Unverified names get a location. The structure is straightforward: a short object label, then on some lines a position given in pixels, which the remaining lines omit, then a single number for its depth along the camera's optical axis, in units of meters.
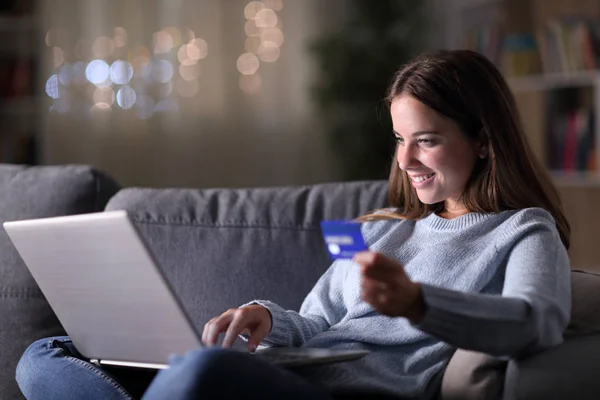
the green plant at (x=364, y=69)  4.79
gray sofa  1.94
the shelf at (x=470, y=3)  4.58
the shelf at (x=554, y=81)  3.89
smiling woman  1.60
